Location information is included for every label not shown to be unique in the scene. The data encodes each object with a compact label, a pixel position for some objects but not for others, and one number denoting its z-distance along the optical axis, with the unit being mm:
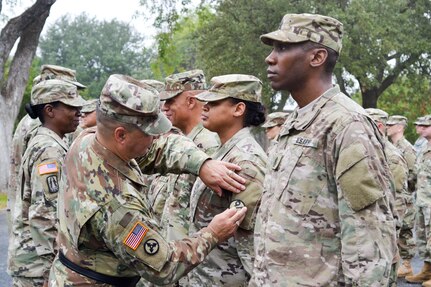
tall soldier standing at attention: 2893
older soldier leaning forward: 3182
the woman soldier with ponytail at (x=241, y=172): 3869
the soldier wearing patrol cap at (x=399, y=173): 8838
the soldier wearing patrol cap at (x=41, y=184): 4711
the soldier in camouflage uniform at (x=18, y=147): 5957
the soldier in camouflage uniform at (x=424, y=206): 9727
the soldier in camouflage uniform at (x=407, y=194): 10055
